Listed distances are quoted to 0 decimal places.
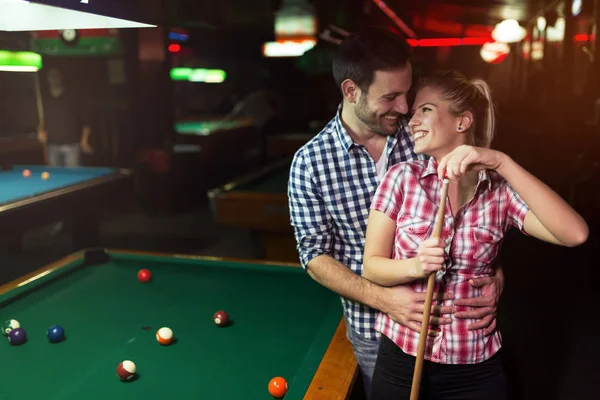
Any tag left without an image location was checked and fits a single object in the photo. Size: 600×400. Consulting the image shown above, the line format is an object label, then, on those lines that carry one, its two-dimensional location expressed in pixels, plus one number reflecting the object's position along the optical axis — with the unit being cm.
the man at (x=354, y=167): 165
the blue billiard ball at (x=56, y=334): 186
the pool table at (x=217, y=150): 691
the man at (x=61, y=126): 573
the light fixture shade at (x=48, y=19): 243
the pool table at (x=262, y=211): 361
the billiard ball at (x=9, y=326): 189
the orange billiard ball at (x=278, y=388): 148
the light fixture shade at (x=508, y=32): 708
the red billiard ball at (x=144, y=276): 243
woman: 137
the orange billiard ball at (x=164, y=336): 182
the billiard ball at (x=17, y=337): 184
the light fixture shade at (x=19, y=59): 623
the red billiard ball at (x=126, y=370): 159
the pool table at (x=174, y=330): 156
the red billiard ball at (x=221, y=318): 196
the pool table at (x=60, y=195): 309
